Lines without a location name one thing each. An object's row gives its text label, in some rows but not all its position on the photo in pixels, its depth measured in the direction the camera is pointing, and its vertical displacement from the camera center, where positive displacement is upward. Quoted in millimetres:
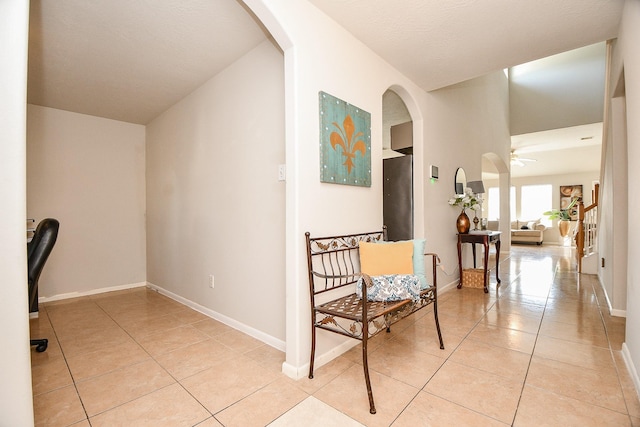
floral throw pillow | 1835 -515
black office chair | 1942 -226
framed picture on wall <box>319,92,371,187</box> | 1991 +503
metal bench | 1578 -581
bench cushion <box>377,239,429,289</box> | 2135 -398
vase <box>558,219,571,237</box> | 8900 -649
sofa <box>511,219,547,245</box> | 8781 -811
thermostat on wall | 3321 +431
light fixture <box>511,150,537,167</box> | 7491 +1231
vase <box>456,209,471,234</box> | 3811 -205
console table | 3627 -429
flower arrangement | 3782 +100
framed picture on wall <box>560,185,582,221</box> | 8992 +317
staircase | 4484 -552
